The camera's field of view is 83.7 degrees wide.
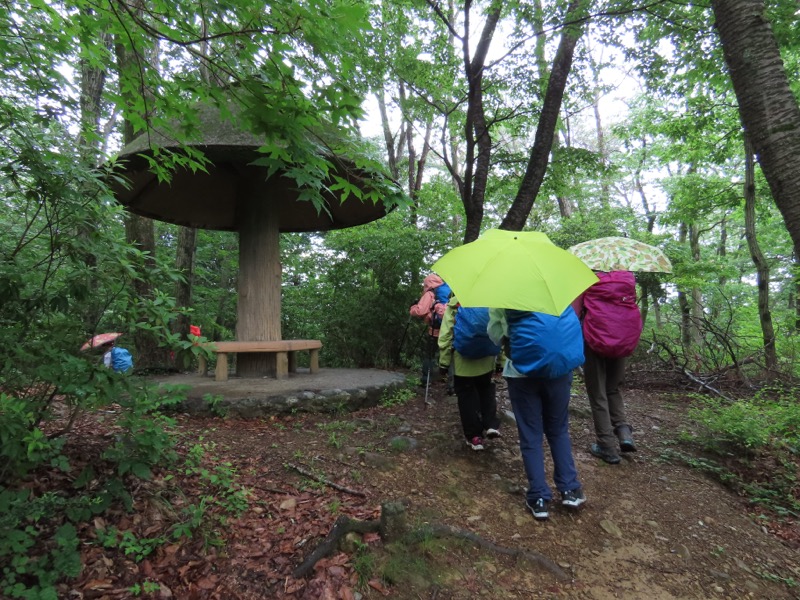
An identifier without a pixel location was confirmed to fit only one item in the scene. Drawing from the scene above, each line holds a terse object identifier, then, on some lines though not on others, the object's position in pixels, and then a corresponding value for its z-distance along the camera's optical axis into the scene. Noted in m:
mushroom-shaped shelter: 6.28
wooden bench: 5.62
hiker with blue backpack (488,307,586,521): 2.90
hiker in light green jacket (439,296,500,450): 3.61
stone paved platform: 4.68
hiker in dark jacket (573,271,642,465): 3.80
